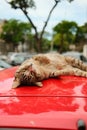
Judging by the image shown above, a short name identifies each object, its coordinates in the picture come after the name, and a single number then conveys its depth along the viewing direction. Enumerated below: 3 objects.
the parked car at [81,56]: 7.89
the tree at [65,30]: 13.01
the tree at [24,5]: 5.14
